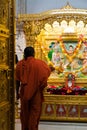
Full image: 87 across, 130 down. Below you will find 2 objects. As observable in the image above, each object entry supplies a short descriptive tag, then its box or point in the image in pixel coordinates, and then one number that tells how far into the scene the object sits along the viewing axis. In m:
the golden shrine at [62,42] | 5.48
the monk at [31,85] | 3.54
